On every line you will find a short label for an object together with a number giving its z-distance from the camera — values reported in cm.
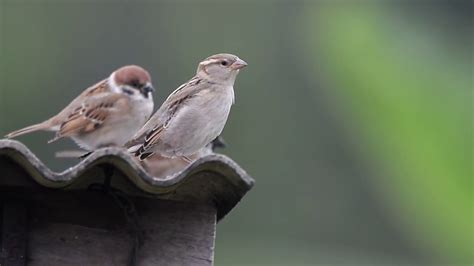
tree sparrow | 972
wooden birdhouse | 913
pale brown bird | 1059
